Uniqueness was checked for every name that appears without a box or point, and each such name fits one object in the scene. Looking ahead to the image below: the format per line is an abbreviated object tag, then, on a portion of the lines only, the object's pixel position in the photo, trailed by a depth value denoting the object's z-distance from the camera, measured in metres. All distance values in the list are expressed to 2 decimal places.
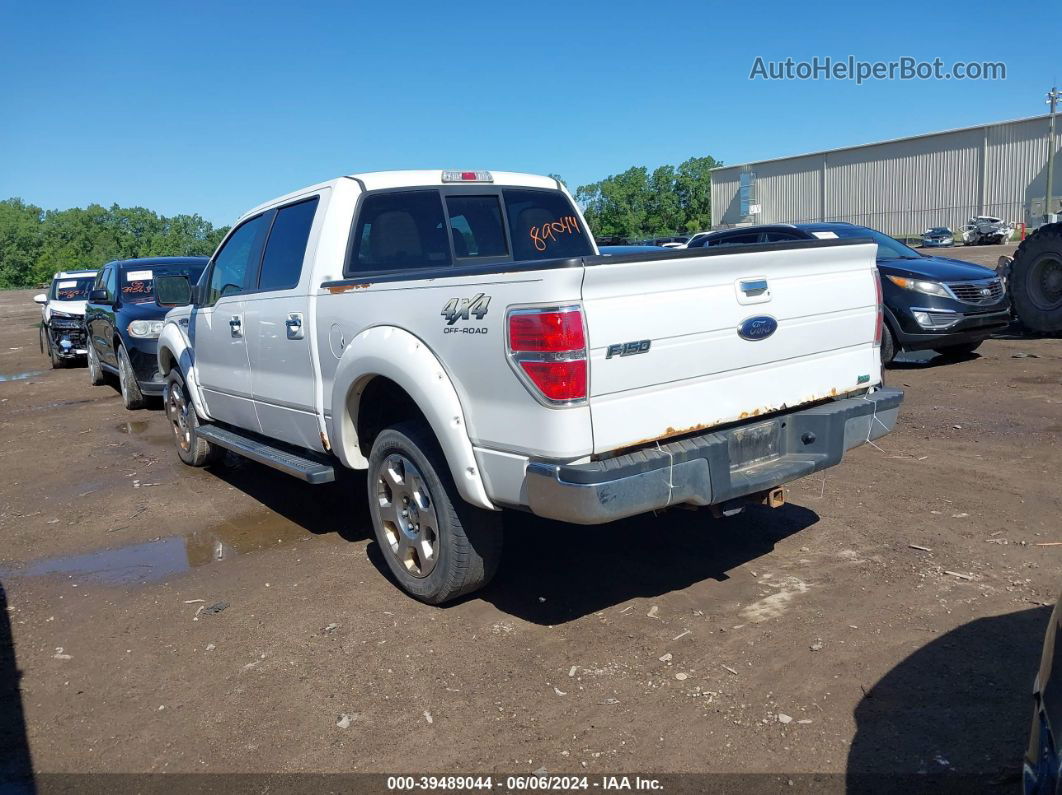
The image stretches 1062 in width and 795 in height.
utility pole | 46.01
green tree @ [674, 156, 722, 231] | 92.44
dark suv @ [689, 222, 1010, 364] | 9.96
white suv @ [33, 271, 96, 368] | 16.67
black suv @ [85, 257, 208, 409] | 10.44
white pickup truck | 3.37
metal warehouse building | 51.75
